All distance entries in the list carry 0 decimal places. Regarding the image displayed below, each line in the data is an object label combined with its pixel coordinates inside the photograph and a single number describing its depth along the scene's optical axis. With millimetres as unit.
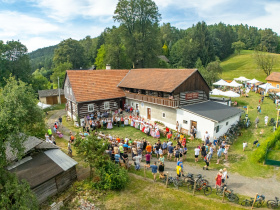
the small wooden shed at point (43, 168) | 11312
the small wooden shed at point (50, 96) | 40531
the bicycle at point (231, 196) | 10875
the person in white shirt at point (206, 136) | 17778
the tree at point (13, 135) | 7977
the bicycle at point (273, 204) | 10305
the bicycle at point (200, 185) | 11812
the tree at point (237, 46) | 79312
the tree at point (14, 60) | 37562
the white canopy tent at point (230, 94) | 27694
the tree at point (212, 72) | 40888
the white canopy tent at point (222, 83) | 34181
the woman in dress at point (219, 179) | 11656
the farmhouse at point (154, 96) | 20855
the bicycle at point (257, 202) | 10477
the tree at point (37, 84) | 43562
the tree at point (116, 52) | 40403
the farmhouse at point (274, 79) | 38844
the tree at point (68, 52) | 61344
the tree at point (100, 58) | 48631
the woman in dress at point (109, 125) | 23484
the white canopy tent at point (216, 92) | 29588
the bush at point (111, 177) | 12047
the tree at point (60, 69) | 52600
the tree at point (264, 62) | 48719
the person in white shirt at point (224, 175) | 11759
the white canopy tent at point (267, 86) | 31608
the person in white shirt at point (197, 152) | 15250
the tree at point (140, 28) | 38875
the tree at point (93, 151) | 12414
